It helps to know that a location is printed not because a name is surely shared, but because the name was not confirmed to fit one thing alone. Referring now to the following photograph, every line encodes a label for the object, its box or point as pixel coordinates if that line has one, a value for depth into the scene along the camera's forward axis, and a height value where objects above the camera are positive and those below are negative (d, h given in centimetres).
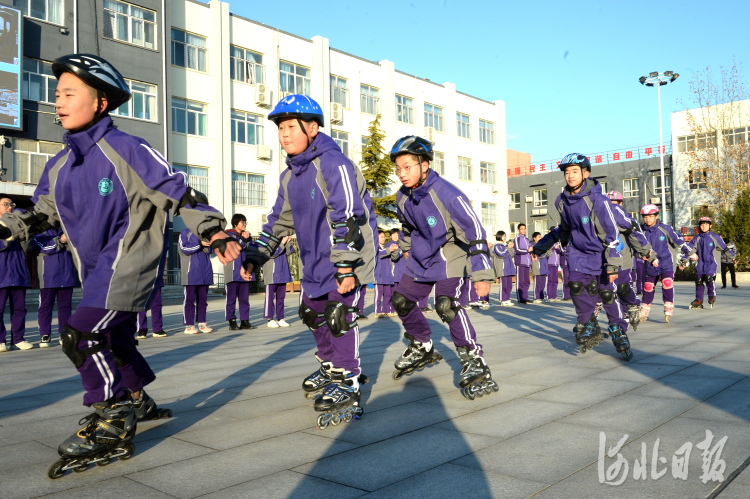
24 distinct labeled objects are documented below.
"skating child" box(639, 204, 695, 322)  1142 -24
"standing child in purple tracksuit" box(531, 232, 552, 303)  1814 -61
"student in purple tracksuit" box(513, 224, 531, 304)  1784 -25
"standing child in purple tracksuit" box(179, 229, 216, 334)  1107 -21
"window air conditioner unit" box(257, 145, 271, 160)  3161 +586
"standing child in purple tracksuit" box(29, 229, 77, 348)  922 -16
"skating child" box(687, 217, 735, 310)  1423 -7
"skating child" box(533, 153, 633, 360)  694 +7
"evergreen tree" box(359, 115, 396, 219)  3341 +518
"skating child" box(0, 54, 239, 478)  333 +26
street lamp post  4241 +1251
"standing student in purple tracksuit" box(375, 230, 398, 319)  1411 -64
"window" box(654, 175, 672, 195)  5206 +613
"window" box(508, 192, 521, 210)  6281 +595
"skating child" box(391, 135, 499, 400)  512 +5
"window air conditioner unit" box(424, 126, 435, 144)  4174 +884
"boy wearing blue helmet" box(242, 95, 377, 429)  420 +15
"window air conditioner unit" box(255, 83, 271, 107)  3153 +885
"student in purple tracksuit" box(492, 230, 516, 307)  1725 -29
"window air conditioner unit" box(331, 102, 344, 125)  3500 +868
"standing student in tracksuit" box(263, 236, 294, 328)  1204 -44
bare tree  4234 +761
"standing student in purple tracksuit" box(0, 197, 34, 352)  880 -29
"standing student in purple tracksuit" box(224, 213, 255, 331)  1173 -57
